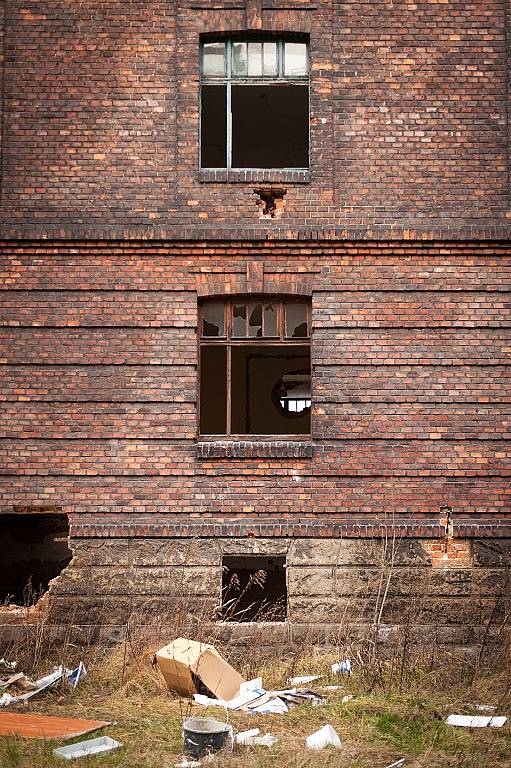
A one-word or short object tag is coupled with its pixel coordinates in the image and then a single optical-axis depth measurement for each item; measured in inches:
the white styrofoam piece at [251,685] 340.5
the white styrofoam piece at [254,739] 278.8
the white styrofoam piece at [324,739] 276.5
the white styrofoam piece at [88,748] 264.4
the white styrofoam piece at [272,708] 313.9
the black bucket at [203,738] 265.0
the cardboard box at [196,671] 336.5
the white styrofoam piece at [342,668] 366.3
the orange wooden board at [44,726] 283.1
